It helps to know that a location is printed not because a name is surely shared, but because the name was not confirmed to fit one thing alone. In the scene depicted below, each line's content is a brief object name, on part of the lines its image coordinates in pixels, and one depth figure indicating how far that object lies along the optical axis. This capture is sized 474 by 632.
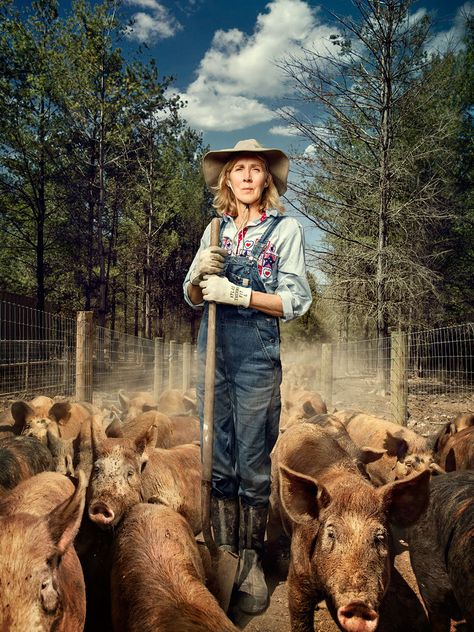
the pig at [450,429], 5.60
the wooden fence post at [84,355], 7.59
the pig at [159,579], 2.17
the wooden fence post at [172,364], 13.69
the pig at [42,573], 1.96
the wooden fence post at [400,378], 7.59
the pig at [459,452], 4.71
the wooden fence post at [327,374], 10.94
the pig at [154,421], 5.79
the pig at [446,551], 2.78
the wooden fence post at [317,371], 15.43
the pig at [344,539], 2.35
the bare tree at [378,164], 14.60
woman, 3.35
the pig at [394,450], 4.95
